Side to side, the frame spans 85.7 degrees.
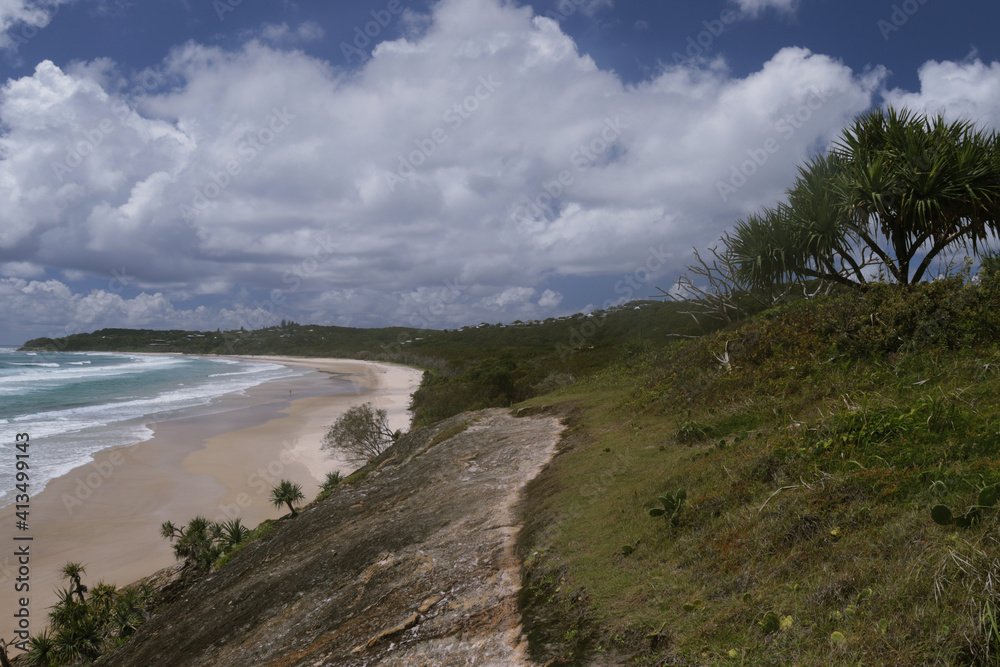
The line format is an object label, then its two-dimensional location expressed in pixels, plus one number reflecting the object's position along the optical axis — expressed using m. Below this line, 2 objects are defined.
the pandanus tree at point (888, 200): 9.05
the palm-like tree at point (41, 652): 10.80
